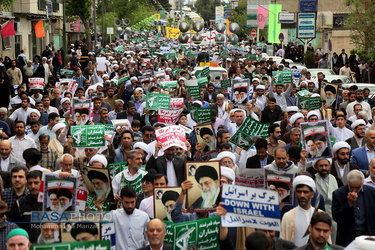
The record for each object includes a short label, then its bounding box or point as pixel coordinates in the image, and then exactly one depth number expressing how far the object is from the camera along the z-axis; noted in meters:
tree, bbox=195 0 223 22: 170.38
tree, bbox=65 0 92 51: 46.78
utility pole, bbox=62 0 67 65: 36.16
